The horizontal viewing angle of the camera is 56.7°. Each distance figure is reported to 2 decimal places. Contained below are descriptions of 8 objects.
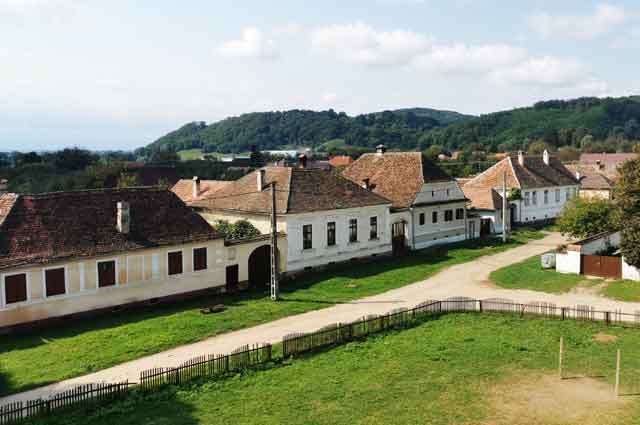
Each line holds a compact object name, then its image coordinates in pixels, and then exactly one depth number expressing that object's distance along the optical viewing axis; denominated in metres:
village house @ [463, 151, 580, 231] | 56.12
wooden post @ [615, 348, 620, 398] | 17.95
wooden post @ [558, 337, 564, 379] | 19.53
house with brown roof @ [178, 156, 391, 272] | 37.06
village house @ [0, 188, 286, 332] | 25.67
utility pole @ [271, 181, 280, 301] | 30.72
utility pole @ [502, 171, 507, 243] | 48.13
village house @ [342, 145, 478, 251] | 45.97
